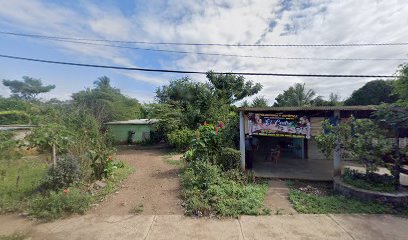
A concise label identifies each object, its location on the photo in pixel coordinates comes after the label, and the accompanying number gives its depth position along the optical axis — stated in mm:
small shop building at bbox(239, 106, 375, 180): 6691
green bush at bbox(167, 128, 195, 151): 12938
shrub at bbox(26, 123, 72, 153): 6047
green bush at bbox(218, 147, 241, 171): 7242
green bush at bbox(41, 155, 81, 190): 5750
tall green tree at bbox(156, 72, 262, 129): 14361
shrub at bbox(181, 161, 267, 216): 4777
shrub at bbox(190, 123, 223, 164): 7255
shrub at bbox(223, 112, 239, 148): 7906
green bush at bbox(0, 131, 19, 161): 6650
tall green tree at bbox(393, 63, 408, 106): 6258
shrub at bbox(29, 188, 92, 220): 4742
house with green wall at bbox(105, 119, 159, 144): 17750
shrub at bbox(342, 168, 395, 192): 5277
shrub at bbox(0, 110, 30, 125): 19941
